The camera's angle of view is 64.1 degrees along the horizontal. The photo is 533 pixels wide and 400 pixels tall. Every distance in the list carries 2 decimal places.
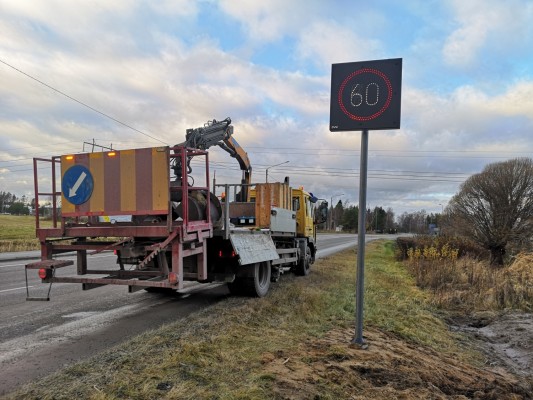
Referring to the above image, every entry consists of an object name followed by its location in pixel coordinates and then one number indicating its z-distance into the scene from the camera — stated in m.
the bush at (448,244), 19.85
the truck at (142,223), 6.33
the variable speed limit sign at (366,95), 5.17
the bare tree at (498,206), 22.34
